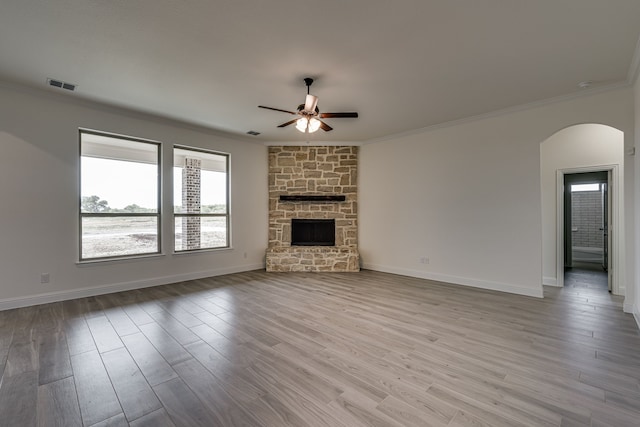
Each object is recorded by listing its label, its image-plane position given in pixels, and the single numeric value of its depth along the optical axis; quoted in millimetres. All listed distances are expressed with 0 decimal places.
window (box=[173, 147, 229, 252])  5445
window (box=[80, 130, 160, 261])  4428
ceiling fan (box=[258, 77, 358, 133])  3504
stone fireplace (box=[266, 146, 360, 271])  6617
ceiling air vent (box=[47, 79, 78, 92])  3617
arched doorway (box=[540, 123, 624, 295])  4613
